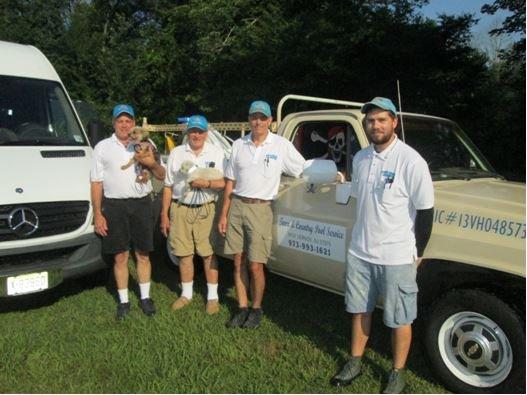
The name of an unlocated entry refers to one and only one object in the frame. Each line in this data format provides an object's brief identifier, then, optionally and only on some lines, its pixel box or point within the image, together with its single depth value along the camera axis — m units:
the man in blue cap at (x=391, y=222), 3.15
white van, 4.50
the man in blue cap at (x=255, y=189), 4.37
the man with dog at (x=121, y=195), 4.66
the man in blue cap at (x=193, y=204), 4.74
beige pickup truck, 3.21
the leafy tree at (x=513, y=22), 14.18
